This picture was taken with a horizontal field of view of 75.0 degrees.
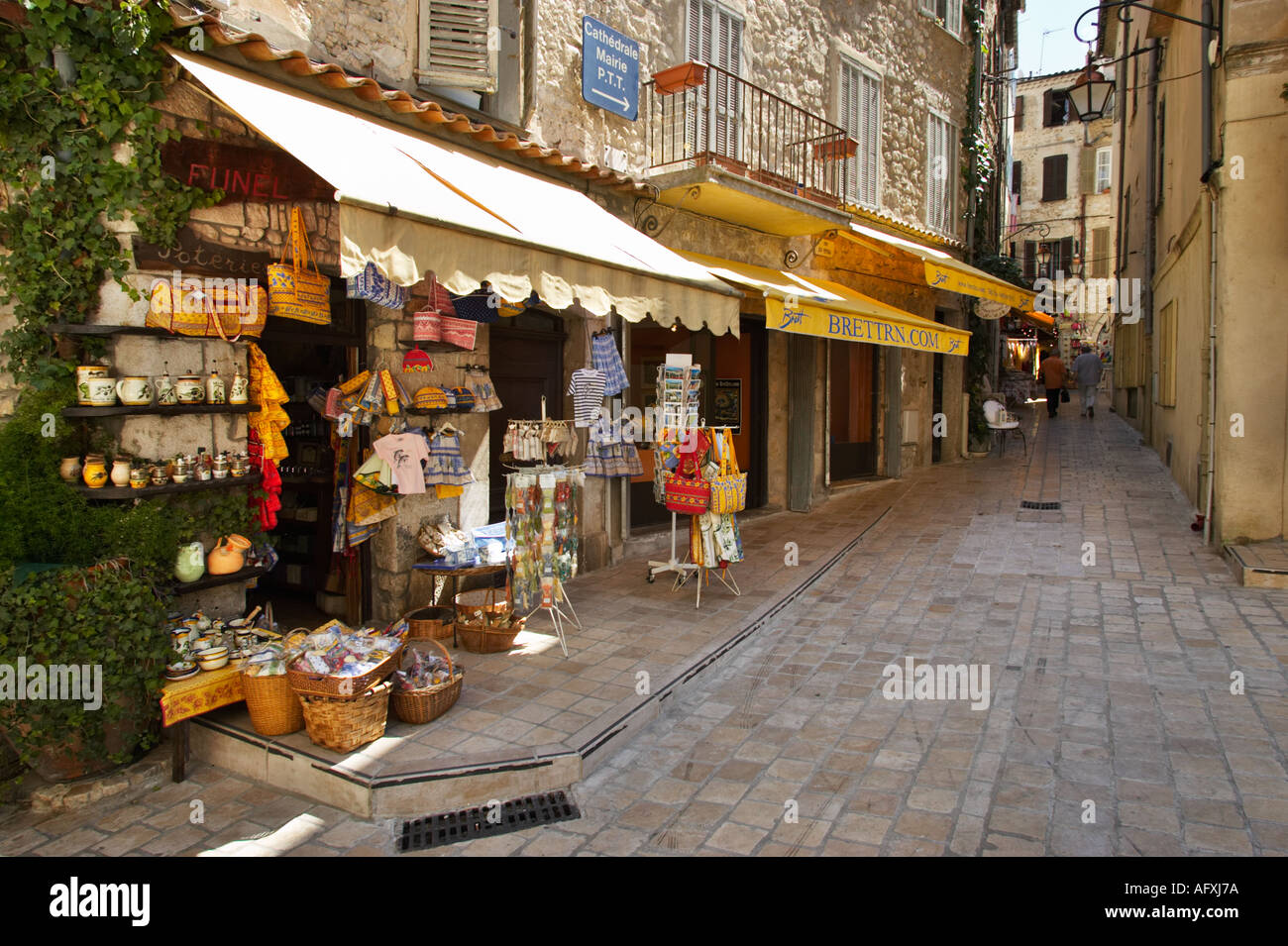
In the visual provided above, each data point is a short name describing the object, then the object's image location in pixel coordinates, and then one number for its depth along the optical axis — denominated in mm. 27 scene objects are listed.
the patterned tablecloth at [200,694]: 4426
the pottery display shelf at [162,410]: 4633
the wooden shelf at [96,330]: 4598
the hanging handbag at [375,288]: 5672
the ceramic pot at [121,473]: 4742
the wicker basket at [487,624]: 6105
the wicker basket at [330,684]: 4348
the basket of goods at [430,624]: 6168
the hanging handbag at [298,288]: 5391
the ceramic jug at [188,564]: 4949
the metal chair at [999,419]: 16719
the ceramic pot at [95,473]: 4680
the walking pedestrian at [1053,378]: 24219
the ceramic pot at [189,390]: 4973
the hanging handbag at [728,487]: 7285
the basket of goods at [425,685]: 4805
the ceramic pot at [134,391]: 4746
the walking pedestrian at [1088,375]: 23750
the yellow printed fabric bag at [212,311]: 4855
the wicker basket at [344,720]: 4363
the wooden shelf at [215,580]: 4938
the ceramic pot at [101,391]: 4668
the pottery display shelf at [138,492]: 4676
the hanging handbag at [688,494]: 7328
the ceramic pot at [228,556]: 5145
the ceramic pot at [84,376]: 4664
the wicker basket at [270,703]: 4570
